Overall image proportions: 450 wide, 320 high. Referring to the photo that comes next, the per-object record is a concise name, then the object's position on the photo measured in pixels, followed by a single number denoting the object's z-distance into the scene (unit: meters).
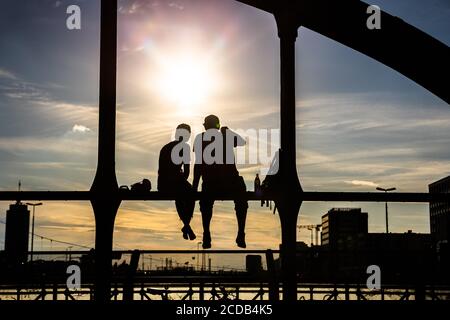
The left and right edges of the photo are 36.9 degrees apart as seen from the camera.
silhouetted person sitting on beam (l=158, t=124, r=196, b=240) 7.73
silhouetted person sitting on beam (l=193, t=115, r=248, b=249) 7.78
